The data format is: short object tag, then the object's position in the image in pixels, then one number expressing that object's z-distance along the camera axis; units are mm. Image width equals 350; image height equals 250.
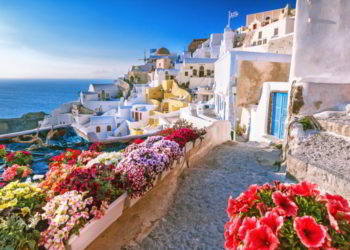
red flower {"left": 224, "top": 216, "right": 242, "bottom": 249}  1669
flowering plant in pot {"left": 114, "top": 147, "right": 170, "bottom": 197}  3619
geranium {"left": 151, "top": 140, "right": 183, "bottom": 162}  4770
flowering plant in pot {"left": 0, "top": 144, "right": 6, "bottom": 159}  5518
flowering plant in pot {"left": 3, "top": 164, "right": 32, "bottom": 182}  4312
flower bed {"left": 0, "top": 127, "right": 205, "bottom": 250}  2330
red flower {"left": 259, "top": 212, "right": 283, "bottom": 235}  1471
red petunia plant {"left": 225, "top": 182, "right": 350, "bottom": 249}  1404
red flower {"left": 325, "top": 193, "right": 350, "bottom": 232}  1445
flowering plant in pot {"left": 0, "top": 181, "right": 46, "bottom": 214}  2637
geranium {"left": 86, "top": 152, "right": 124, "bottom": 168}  4418
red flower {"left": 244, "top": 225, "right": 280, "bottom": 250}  1398
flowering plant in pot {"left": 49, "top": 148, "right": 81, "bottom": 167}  4913
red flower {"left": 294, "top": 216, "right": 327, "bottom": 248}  1331
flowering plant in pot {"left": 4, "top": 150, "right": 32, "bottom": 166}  5090
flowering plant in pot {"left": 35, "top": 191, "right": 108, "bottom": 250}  2312
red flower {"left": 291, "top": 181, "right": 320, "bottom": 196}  1742
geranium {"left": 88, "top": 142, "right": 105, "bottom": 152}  6168
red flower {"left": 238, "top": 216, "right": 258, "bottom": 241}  1524
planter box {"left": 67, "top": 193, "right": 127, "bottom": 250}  2614
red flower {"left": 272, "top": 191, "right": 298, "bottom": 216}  1539
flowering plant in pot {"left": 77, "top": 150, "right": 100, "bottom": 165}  4852
